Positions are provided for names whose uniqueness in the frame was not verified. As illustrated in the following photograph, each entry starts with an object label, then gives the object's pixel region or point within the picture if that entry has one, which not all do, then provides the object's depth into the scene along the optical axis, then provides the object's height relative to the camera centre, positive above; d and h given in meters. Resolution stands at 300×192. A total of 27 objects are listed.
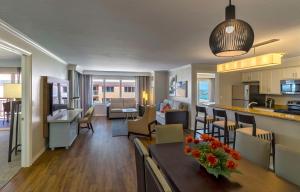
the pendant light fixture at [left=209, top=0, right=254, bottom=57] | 1.50 +0.51
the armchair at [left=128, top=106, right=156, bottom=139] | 5.34 -0.83
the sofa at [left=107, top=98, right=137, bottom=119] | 8.67 -0.49
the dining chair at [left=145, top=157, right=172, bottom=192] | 1.04 -0.52
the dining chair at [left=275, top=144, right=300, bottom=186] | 1.52 -0.59
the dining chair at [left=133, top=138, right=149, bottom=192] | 1.60 -0.62
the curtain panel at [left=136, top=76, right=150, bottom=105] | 9.70 +0.58
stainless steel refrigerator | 6.41 +0.02
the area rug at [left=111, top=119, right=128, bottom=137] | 6.02 -1.18
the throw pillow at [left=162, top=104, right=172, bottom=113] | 7.18 -0.45
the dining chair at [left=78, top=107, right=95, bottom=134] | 5.90 -0.73
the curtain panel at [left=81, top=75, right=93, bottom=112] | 9.00 +0.21
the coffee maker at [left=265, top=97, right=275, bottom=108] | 5.98 -0.23
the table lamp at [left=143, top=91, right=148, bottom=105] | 9.05 +0.00
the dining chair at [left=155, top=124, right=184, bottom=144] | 2.70 -0.56
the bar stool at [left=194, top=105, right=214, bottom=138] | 4.59 -0.59
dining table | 1.33 -0.67
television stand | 4.35 -0.86
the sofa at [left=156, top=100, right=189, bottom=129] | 6.54 -0.73
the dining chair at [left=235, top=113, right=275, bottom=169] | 3.02 -0.63
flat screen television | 4.39 -0.02
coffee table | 7.60 -0.89
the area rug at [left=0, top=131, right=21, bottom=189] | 3.03 -1.31
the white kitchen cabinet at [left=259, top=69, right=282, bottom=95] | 5.64 +0.46
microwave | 4.94 +0.25
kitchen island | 2.88 -0.52
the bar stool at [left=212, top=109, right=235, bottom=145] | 3.81 -0.63
